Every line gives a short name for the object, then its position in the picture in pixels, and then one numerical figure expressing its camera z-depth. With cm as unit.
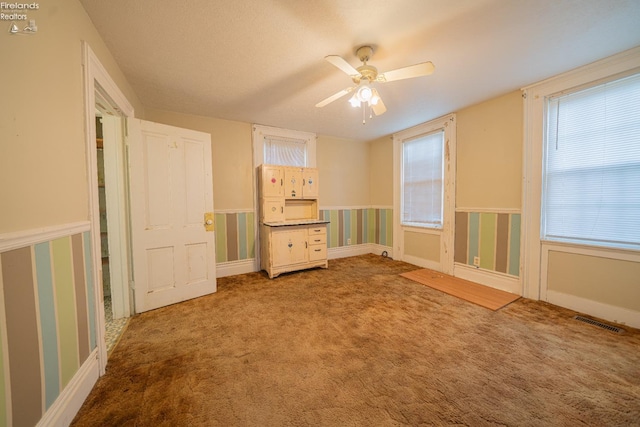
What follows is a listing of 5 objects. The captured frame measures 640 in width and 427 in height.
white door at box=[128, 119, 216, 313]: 231
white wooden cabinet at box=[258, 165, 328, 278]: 342
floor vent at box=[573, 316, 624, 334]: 191
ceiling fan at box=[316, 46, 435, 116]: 165
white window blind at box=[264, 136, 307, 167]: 385
